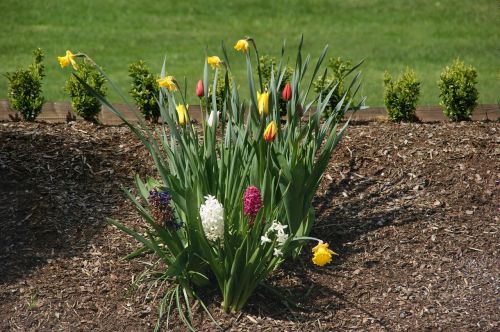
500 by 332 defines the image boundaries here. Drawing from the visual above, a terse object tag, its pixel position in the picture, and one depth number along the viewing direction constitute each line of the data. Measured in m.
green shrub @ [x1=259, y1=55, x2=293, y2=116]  11.63
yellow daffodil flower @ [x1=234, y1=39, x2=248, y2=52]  7.97
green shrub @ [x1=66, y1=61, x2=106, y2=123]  11.60
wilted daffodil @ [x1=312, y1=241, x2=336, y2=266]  6.78
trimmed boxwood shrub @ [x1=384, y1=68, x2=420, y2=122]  11.82
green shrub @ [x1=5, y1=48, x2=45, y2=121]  11.70
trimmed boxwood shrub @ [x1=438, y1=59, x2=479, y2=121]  11.86
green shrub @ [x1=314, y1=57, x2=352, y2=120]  11.74
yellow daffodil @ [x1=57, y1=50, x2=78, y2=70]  7.72
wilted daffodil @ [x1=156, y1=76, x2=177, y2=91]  7.61
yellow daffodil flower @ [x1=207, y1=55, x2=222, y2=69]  7.98
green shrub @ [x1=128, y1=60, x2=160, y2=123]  11.68
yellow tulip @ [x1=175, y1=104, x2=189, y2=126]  7.94
